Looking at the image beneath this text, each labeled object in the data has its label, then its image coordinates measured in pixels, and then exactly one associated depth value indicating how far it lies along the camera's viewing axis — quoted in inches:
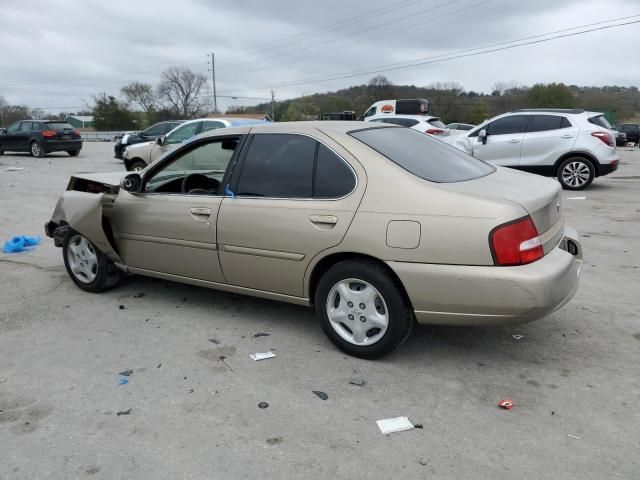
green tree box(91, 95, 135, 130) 2581.2
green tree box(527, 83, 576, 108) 2535.9
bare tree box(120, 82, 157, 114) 3272.6
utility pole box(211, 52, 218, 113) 2767.2
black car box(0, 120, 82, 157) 843.4
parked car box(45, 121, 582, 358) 121.8
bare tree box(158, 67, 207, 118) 3252.7
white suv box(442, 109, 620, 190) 426.6
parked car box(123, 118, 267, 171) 516.4
